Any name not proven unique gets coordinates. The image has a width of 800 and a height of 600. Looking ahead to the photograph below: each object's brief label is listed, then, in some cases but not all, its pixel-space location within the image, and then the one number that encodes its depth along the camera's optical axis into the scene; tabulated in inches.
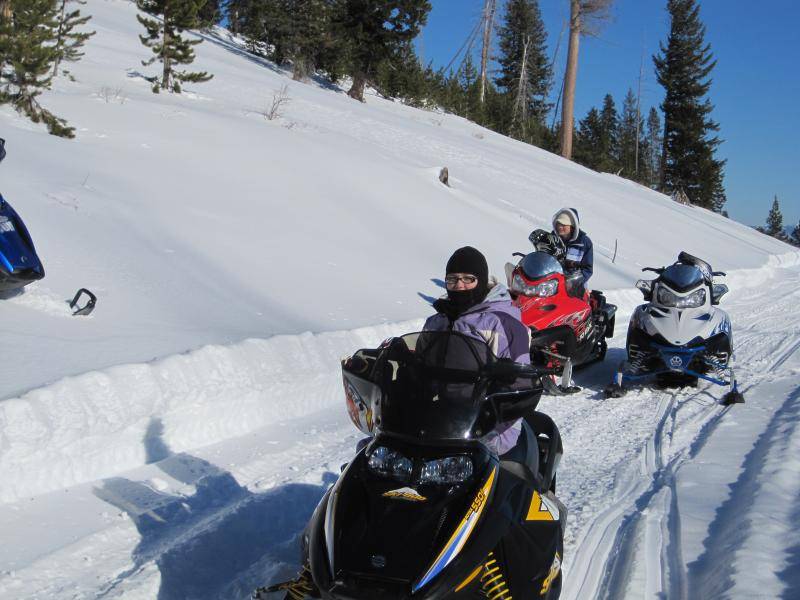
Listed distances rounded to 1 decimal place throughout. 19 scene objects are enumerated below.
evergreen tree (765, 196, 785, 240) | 2691.9
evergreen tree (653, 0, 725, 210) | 1820.9
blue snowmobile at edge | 204.7
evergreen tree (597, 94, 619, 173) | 1996.7
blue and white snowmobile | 271.9
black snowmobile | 89.0
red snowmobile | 276.5
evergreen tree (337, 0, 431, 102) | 1013.2
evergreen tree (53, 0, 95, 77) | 411.2
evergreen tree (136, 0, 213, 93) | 618.2
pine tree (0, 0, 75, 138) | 364.5
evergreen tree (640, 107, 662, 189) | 2866.6
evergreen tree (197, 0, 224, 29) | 1579.7
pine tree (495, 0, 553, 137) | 2018.9
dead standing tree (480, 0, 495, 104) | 1605.6
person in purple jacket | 127.3
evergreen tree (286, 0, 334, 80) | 1010.1
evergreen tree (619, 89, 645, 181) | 2432.3
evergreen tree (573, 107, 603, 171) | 1743.4
